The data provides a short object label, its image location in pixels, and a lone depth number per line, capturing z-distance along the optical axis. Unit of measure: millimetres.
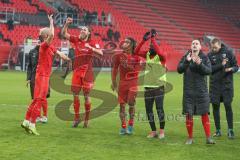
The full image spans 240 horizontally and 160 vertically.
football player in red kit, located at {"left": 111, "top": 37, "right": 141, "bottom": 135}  10383
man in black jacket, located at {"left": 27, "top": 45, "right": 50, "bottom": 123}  11766
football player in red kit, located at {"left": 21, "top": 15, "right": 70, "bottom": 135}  9914
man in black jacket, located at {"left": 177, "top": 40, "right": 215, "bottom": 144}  9117
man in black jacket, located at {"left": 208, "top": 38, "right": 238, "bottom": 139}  10305
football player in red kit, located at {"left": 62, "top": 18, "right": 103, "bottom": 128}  11102
